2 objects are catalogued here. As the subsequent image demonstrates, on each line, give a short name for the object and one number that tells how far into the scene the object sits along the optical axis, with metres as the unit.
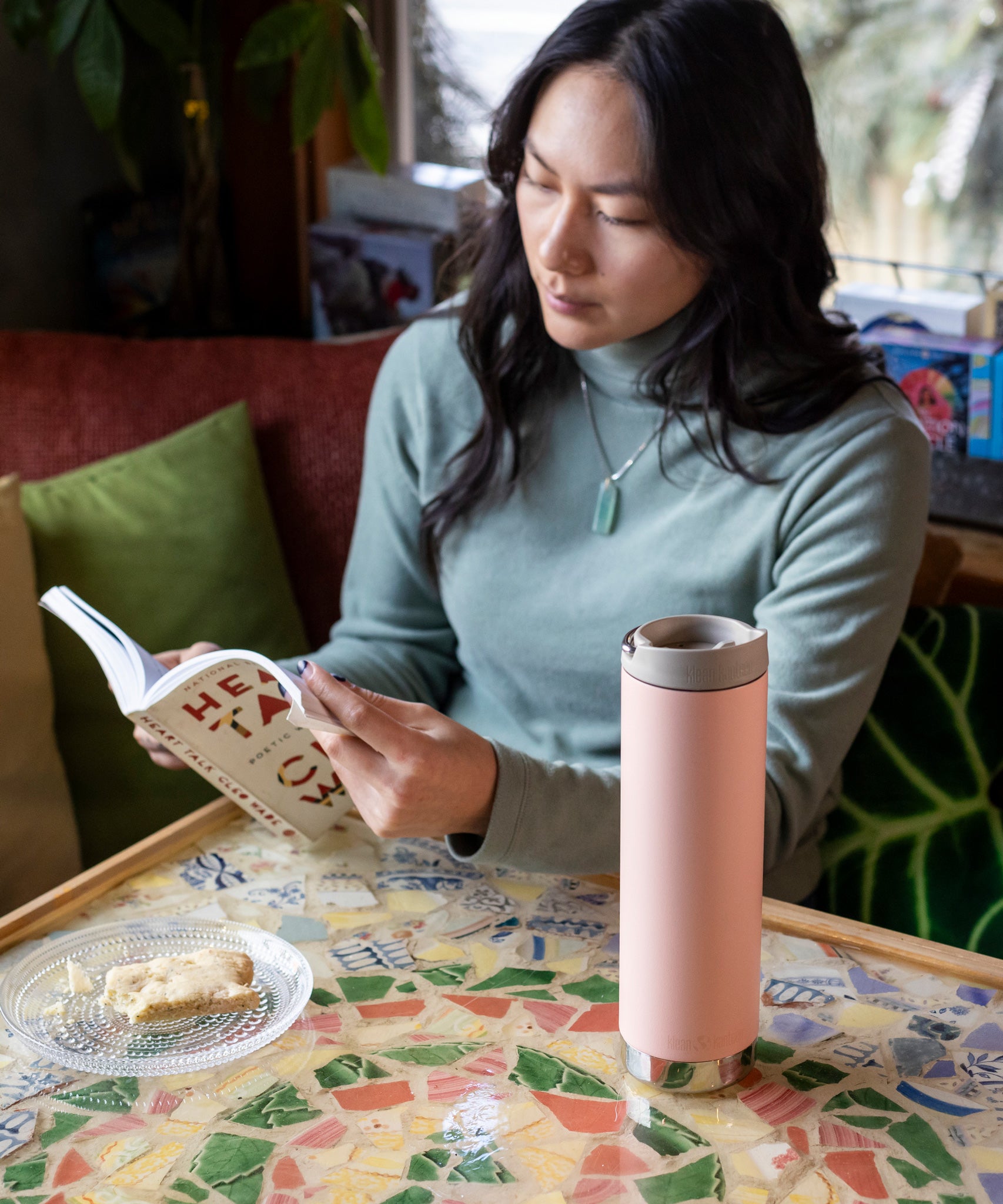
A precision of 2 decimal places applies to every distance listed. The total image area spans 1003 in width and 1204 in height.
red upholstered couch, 1.56
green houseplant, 1.66
